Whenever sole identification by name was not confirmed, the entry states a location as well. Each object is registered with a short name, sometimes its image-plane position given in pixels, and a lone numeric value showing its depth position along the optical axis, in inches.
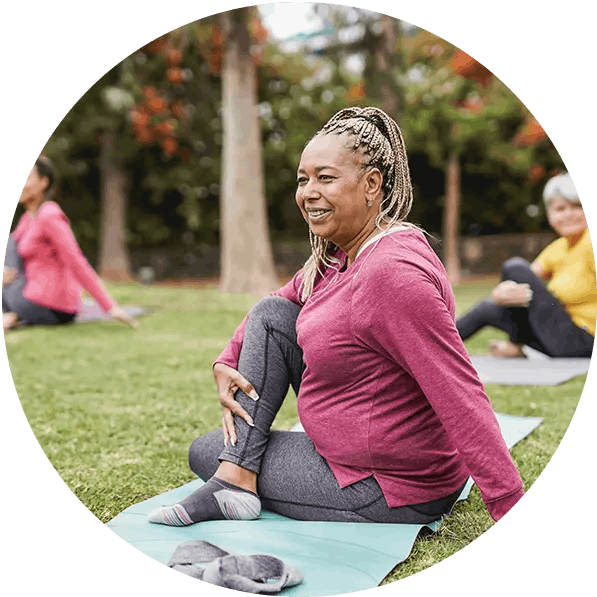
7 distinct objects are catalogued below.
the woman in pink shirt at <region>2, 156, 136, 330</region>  223.1
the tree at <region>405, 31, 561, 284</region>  526.0
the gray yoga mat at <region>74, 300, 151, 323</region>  258.3
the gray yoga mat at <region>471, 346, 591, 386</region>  165.0
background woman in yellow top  183.9
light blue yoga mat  79.9
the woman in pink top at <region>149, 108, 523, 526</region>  74.4
